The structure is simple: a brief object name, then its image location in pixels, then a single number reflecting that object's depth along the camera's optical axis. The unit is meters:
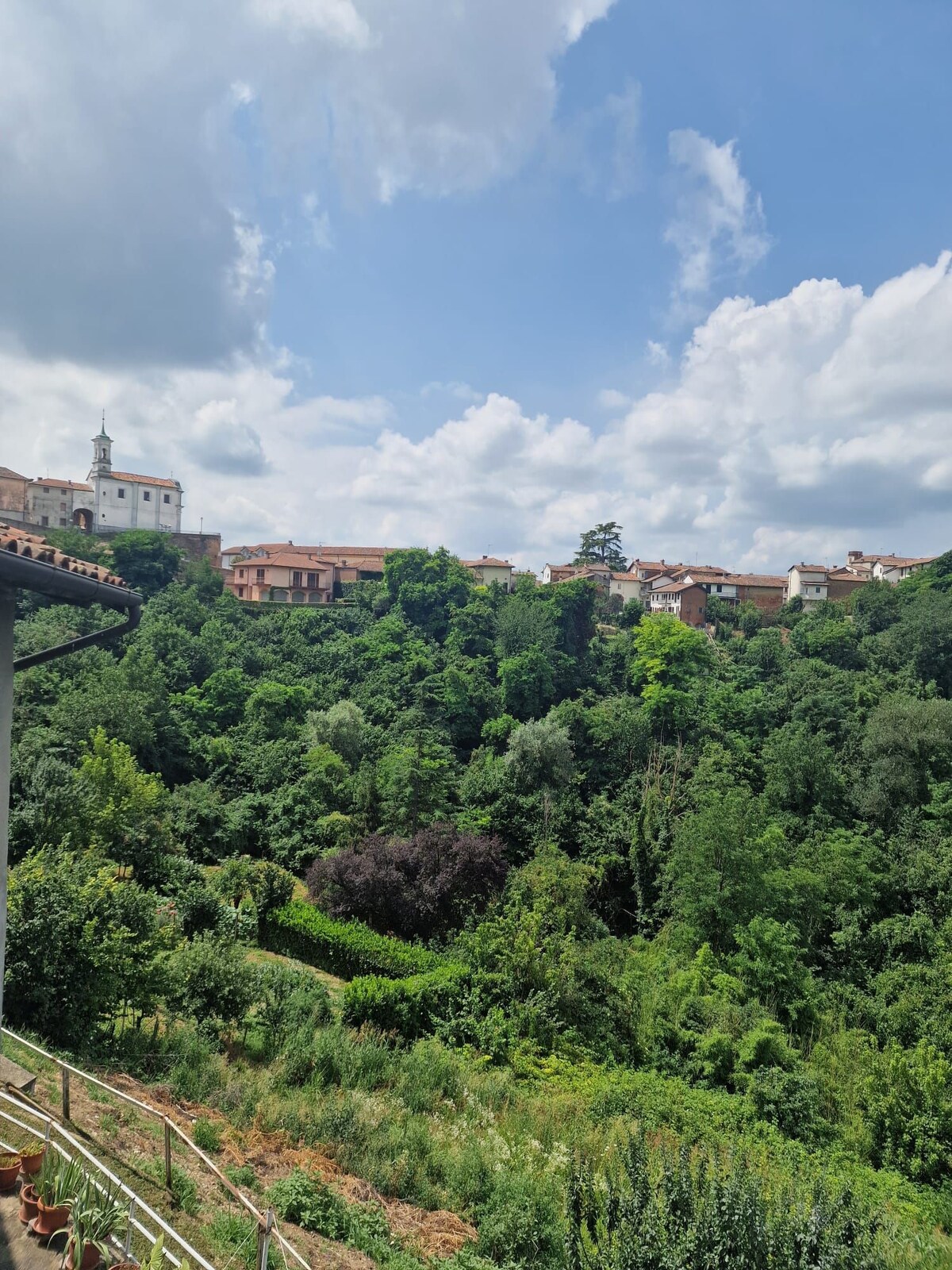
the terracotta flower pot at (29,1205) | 5.09
